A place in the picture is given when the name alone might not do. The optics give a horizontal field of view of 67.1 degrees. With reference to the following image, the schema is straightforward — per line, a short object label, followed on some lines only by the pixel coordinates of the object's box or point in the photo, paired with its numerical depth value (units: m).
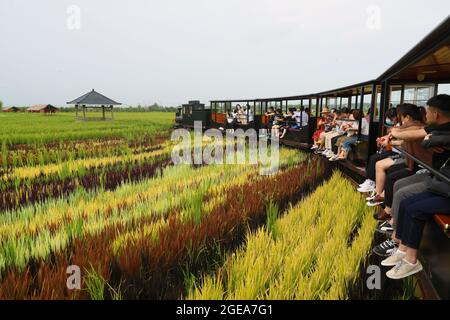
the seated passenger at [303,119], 10.87
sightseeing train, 2.39
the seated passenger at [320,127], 9.38
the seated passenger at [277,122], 12.83
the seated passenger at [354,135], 6.42
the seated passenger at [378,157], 4.57
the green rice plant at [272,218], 3.76
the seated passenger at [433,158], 2.72
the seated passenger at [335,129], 7.57
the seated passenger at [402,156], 3.55
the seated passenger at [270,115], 13.75
